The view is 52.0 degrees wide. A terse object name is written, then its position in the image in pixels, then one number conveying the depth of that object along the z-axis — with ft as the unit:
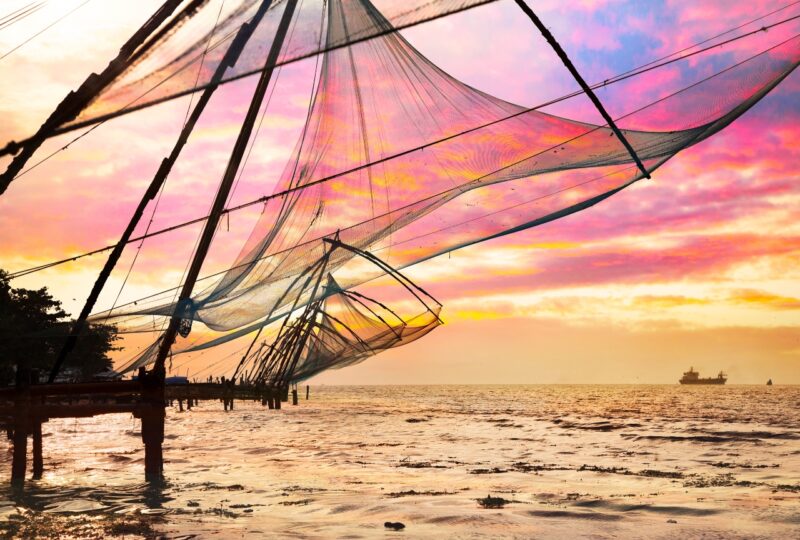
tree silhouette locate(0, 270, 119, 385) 143.43
